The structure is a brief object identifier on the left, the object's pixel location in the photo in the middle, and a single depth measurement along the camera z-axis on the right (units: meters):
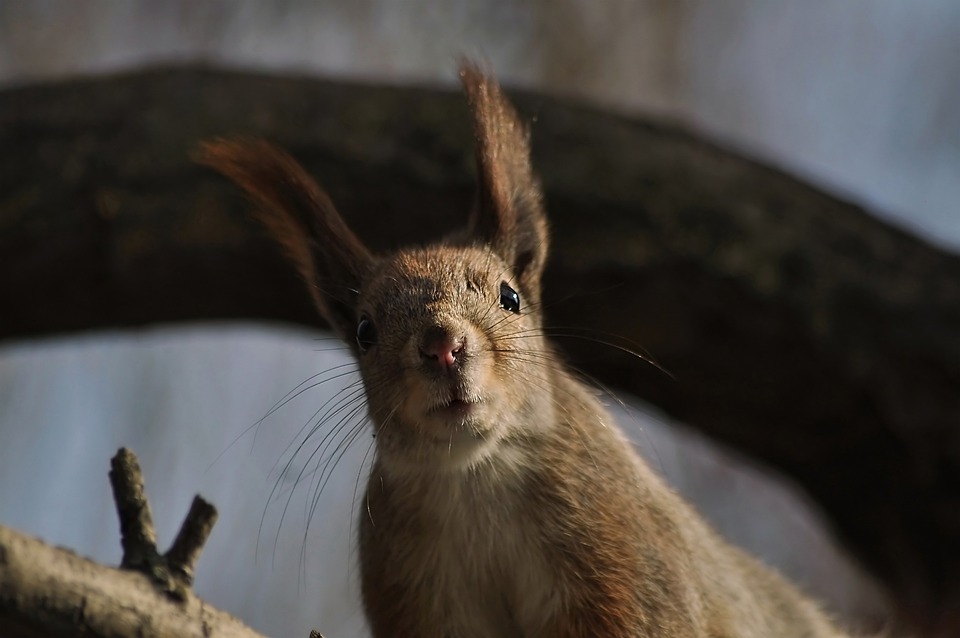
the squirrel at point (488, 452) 5.50
